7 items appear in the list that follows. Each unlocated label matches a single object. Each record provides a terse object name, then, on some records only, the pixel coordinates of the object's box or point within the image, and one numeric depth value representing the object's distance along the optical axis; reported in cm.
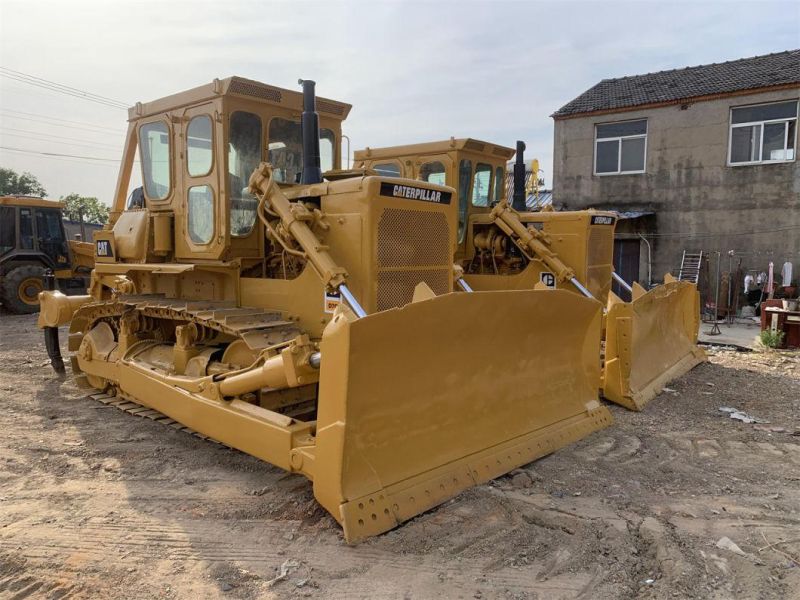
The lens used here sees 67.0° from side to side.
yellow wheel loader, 1441
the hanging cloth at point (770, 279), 1344
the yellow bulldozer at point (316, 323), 360
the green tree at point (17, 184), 4456
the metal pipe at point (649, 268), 1614
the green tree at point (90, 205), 4728
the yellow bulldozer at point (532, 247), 729
